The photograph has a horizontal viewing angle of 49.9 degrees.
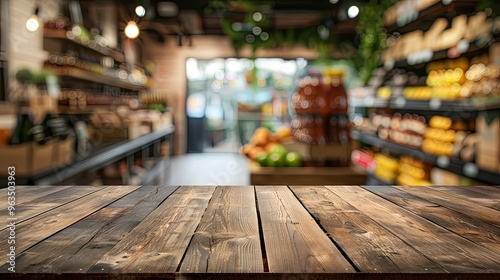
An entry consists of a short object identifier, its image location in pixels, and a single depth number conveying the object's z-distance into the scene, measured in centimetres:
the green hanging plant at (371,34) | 376
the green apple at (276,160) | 311
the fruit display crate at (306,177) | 301
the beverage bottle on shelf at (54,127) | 321
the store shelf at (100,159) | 313
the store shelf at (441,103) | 351
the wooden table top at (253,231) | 92
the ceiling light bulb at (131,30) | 344
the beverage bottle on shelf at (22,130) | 294
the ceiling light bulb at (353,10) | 443
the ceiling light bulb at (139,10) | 326
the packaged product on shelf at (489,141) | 337
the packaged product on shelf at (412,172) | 509
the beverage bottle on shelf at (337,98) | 309
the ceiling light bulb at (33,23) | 382
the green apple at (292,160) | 310
